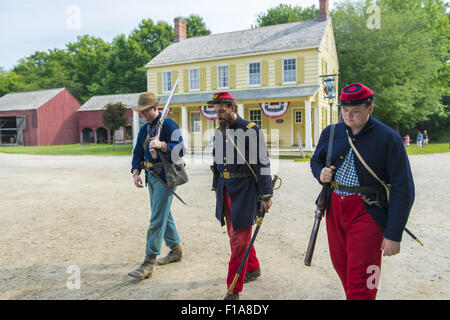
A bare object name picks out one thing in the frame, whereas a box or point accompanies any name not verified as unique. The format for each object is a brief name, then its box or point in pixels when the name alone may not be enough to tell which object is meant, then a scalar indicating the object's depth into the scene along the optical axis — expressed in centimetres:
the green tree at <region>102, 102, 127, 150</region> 2841
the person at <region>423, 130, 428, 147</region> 3068
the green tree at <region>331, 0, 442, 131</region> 3106
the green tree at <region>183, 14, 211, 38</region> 5181
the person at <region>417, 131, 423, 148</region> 2809
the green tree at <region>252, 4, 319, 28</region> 4472
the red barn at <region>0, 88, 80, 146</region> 4091
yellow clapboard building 2336
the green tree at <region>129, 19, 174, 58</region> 5259
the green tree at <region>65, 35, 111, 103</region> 5791
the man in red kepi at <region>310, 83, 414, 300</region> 264
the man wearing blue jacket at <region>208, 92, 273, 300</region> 370
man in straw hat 435
